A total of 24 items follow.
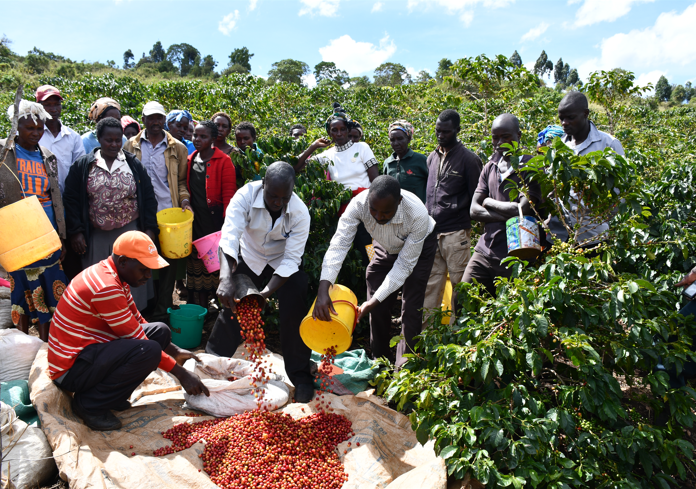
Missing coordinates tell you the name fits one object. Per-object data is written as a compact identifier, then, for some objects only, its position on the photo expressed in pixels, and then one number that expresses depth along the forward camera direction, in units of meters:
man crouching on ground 2.51
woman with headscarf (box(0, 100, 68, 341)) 3.19
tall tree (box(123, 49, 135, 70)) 66.71
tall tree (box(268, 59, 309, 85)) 43.22
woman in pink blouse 3.49
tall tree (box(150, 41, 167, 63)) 76.26
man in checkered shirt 2.75
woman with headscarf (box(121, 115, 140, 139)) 4.47
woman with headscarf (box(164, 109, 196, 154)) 4.66
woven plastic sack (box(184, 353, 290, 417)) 2.89
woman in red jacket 4.05
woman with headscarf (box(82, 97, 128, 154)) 4.05
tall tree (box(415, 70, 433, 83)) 38.67
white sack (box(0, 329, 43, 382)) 2.89
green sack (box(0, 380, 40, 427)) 2.65
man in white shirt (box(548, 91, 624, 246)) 2.99
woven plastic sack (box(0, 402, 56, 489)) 2.20
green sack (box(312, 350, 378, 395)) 3.25
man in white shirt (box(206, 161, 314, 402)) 2.90
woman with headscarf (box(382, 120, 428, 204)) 4.04
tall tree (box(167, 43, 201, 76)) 70.69
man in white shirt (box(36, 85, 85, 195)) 3.80
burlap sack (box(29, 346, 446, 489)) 2.18
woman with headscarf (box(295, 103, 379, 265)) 4.25
